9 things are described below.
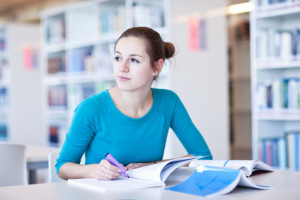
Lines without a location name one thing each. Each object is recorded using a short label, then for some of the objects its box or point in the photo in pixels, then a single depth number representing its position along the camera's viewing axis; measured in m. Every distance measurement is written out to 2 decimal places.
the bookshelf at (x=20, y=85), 7.37
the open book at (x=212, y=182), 1.34
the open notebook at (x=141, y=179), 1.46
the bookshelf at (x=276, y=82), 3.58
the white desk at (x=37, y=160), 2.78
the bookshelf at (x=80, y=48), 4.67
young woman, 1.91
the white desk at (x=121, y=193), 1.33
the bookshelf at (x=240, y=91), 6.41
